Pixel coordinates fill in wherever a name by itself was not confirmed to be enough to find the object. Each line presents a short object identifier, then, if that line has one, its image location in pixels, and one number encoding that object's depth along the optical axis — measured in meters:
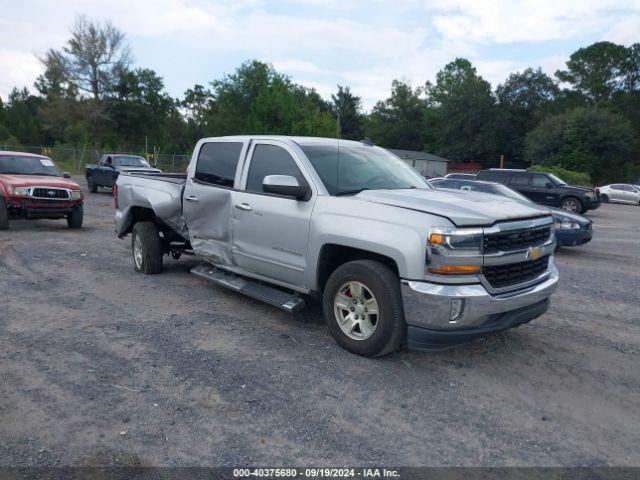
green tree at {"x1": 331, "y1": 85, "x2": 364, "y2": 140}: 87.94
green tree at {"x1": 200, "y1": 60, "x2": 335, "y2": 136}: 49.44
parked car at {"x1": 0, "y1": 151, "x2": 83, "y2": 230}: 10.46
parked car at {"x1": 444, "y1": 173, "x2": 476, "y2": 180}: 21.55
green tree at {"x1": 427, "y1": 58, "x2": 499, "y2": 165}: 66.62
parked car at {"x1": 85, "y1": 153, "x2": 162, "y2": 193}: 20.98
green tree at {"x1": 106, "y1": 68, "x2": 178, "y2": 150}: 48.72
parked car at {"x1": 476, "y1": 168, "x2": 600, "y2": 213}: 19.66
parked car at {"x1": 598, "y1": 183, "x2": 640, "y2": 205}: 31.30
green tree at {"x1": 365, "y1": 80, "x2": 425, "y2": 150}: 82.94
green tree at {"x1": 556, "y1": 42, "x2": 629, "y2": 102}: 70.38
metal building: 62.78
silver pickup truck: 3.79
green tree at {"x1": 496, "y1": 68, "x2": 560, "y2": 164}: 66.81
